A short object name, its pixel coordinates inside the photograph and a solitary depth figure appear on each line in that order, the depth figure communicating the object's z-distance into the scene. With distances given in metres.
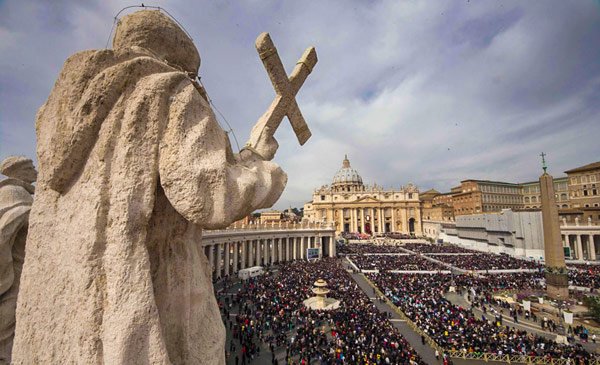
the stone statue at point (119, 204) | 2.06
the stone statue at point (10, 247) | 3.44
